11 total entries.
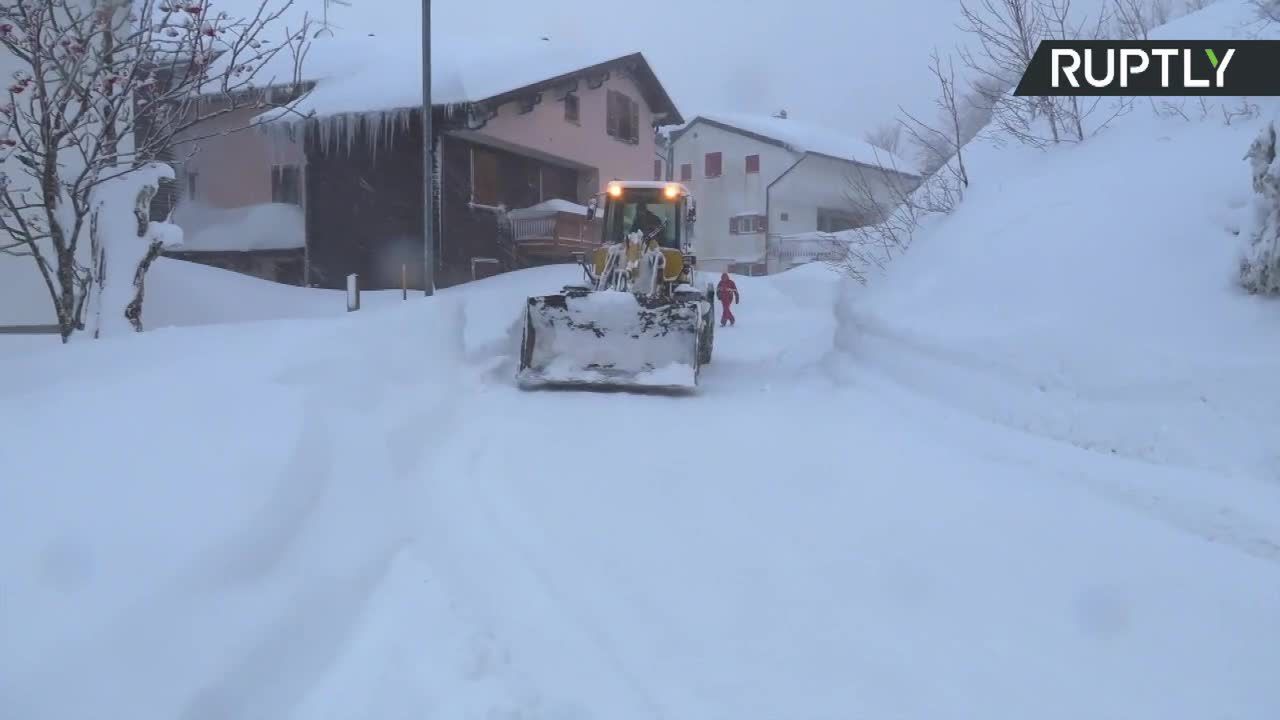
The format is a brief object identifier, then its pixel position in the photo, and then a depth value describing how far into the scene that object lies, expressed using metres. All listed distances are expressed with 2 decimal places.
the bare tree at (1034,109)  10.95
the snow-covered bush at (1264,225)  5.71
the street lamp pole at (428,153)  15.60
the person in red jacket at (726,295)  18.53
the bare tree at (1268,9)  7.51
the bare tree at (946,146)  12.13
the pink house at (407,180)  21.12
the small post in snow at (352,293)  14.61
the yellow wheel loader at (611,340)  10.02
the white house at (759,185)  39.75
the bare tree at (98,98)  7.22
